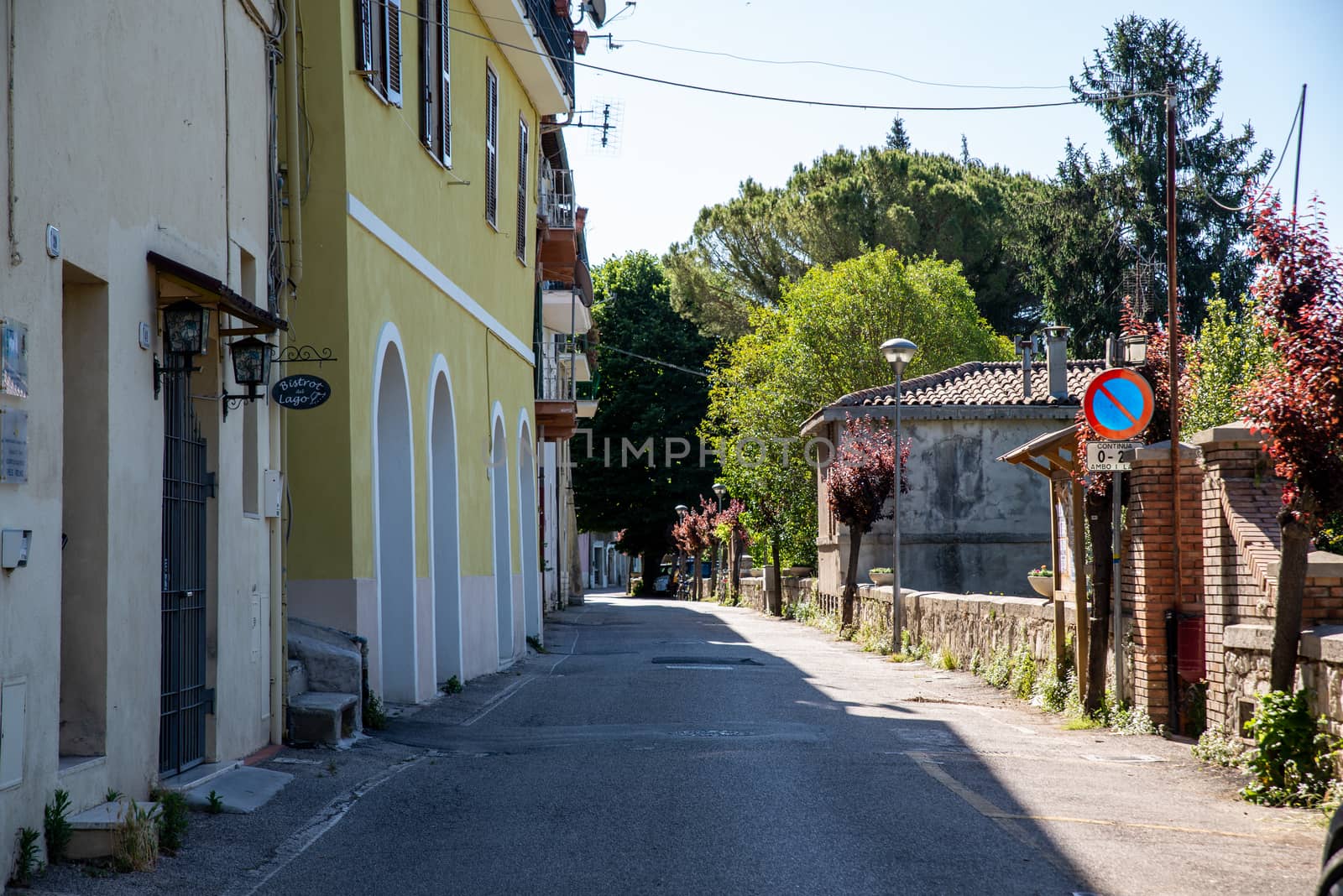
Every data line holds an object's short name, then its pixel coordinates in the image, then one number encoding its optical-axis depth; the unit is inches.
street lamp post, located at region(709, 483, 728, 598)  2461.9
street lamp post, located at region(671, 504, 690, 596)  2989.7
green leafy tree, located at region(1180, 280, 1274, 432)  1253.1
